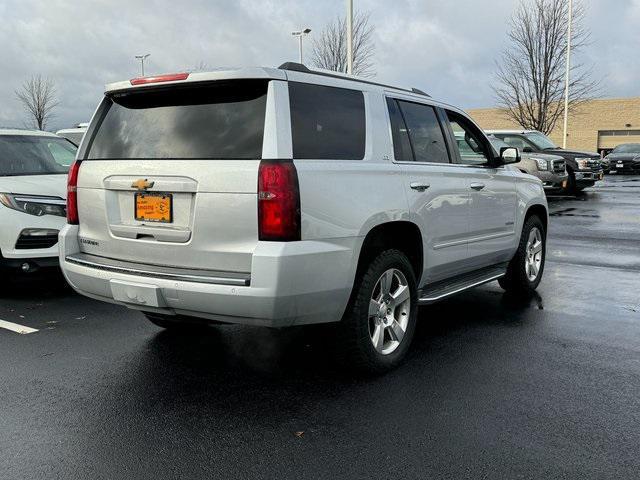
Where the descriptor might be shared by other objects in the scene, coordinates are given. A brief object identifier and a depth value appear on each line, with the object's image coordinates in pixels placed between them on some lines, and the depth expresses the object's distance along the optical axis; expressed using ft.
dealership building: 174.81
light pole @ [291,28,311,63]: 98.68
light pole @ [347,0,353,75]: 60.80
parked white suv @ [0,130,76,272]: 20.80
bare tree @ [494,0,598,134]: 107.86
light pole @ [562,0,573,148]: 101.31
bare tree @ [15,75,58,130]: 126.21
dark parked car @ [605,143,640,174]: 106.73
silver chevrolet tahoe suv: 11.57
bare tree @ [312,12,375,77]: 106.87
